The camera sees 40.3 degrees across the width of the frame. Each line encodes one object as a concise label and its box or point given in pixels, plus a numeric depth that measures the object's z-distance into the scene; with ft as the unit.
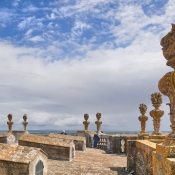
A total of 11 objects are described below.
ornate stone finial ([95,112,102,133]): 84.84
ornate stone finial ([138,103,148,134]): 53.05
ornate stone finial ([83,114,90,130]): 88.12
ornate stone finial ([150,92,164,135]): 39.68
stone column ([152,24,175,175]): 12.06
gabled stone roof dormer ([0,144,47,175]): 23.75
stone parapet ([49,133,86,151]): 61.56
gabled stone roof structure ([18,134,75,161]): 43.65
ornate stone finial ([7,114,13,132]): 89.84
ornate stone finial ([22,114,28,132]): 94.63
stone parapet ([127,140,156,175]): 26.58
